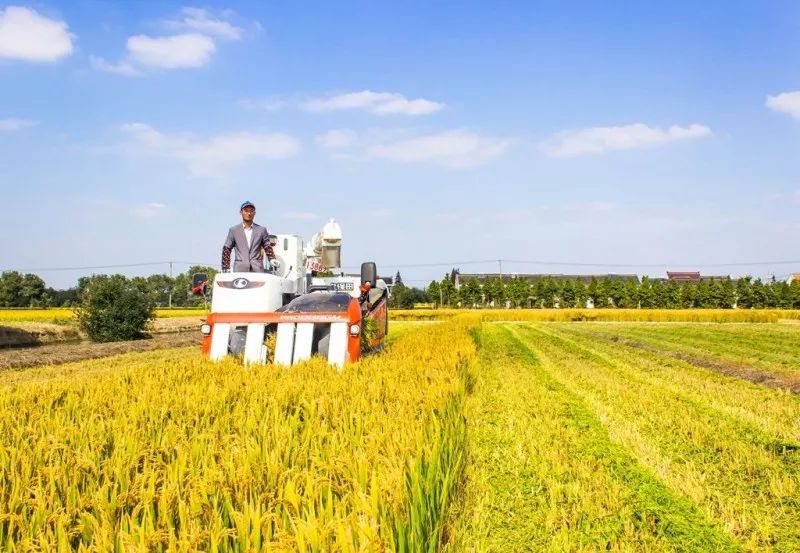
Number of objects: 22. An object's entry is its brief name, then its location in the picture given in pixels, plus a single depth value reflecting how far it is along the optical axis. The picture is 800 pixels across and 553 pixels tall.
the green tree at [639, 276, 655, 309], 90.06
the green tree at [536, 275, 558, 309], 94.69
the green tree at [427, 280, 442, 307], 103.31
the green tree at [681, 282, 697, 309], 88.88
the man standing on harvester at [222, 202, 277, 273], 8.84
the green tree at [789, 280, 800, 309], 84.38
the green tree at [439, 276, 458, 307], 100.25
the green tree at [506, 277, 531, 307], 96.00
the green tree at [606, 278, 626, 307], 92.69
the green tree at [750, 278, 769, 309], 88.27
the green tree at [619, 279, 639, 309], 91.56
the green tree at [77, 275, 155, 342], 23.94
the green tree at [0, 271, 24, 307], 84.69
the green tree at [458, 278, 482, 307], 98.14
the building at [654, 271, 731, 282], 142.00
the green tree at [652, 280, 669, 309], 89.94
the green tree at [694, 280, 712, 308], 88.44
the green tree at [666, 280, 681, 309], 89.81
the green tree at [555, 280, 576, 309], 94.44
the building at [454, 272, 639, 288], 125.26
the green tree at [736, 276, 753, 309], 89.31
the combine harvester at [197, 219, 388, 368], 8.08
